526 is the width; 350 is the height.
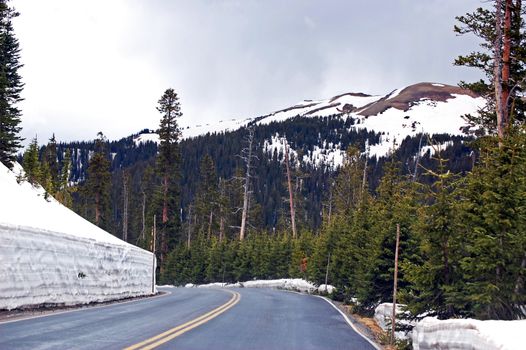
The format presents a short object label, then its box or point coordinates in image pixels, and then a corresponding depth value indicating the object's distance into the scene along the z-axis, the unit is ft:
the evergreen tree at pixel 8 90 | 112.59
